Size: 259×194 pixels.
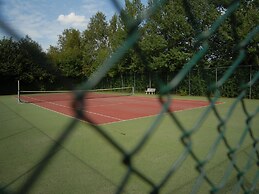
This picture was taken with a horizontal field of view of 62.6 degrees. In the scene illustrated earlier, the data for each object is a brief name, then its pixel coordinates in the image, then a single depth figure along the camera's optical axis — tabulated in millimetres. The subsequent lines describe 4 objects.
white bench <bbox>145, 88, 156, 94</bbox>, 16346
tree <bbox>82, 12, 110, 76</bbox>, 32737
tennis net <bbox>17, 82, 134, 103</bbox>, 19043
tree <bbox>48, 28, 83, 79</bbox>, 23797
